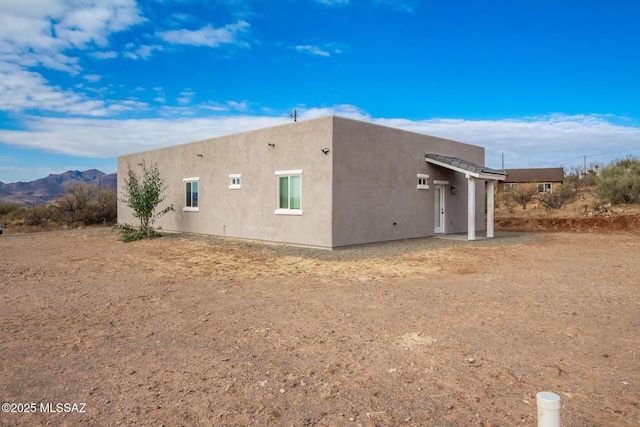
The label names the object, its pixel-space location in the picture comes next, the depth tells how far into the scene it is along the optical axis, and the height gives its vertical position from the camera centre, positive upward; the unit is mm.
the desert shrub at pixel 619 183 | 25844 +1325
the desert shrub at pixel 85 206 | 26969 -49
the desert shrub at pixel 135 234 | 16672 -1192
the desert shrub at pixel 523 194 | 31641 +773
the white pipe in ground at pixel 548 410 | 1942 -974
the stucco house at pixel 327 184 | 13414 +758
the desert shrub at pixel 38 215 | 26281 -639
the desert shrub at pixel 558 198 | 28984 +415
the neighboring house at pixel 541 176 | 50175 +3582
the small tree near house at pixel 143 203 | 17141 +83
